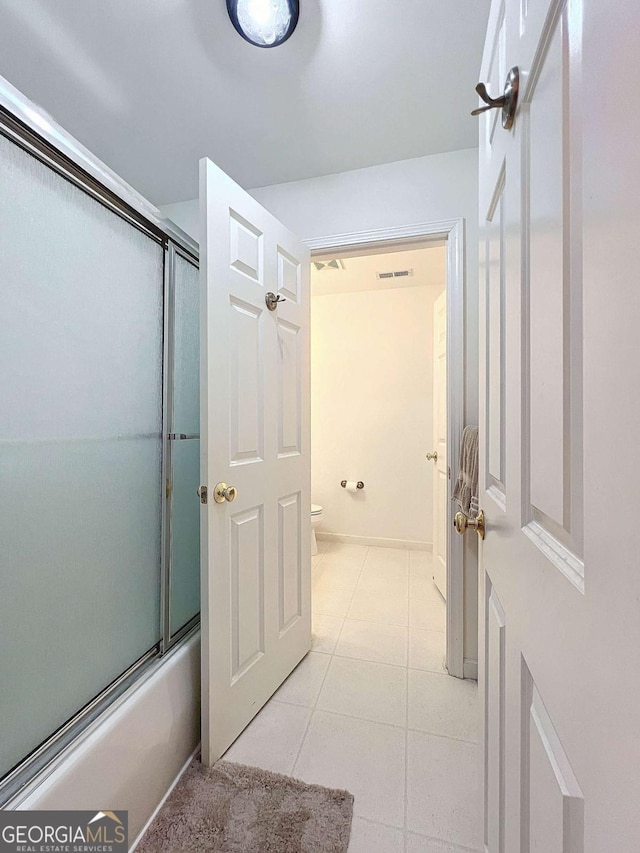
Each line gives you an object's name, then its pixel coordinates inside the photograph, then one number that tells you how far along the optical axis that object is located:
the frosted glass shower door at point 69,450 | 0.85
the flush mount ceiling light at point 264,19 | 1.13
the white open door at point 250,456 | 1.22
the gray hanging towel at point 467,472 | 1.61
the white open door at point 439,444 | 2.44
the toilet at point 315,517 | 3.20
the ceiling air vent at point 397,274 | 3.08
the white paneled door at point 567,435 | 0.30
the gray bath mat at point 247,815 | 1.00
